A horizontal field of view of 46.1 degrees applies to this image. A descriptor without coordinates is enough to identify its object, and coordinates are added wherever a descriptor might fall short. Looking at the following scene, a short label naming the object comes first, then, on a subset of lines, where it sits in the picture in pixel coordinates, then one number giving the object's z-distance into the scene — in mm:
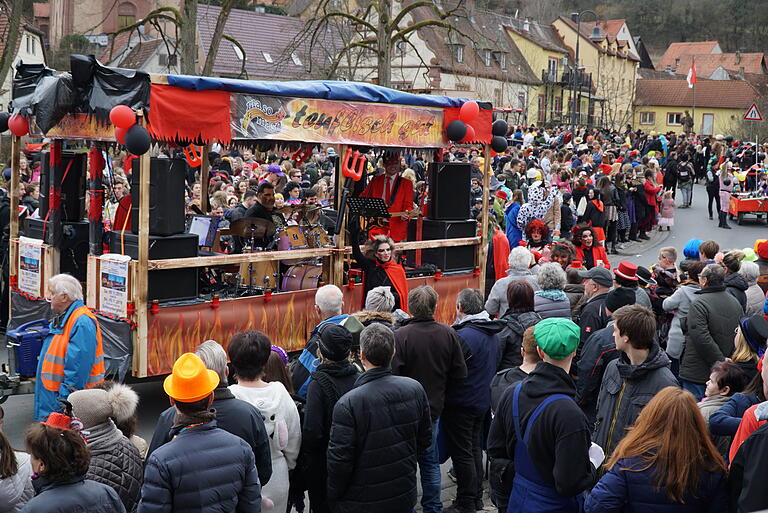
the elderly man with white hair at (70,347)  6941
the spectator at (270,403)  5145
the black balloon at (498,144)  11891
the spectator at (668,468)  3988
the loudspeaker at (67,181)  9875
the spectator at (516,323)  7020
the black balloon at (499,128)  11844
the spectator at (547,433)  4457
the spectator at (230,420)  4680
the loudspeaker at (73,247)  9779
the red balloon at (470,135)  11516
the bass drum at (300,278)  10289
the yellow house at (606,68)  68375
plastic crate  8352
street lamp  35438
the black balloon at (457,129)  11359
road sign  27420
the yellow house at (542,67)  67125
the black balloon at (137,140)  7797
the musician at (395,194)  12000
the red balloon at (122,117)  7773
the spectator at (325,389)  5402
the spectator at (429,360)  6410
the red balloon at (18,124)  9406
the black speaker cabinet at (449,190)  12125
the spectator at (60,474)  3855
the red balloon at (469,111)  11406
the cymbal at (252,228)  10750
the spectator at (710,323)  7531
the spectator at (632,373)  5273
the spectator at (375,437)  5035
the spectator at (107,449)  4676
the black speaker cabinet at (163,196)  8594
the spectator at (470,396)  6758
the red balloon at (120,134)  7923
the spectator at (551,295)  7570
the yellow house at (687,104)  76188
